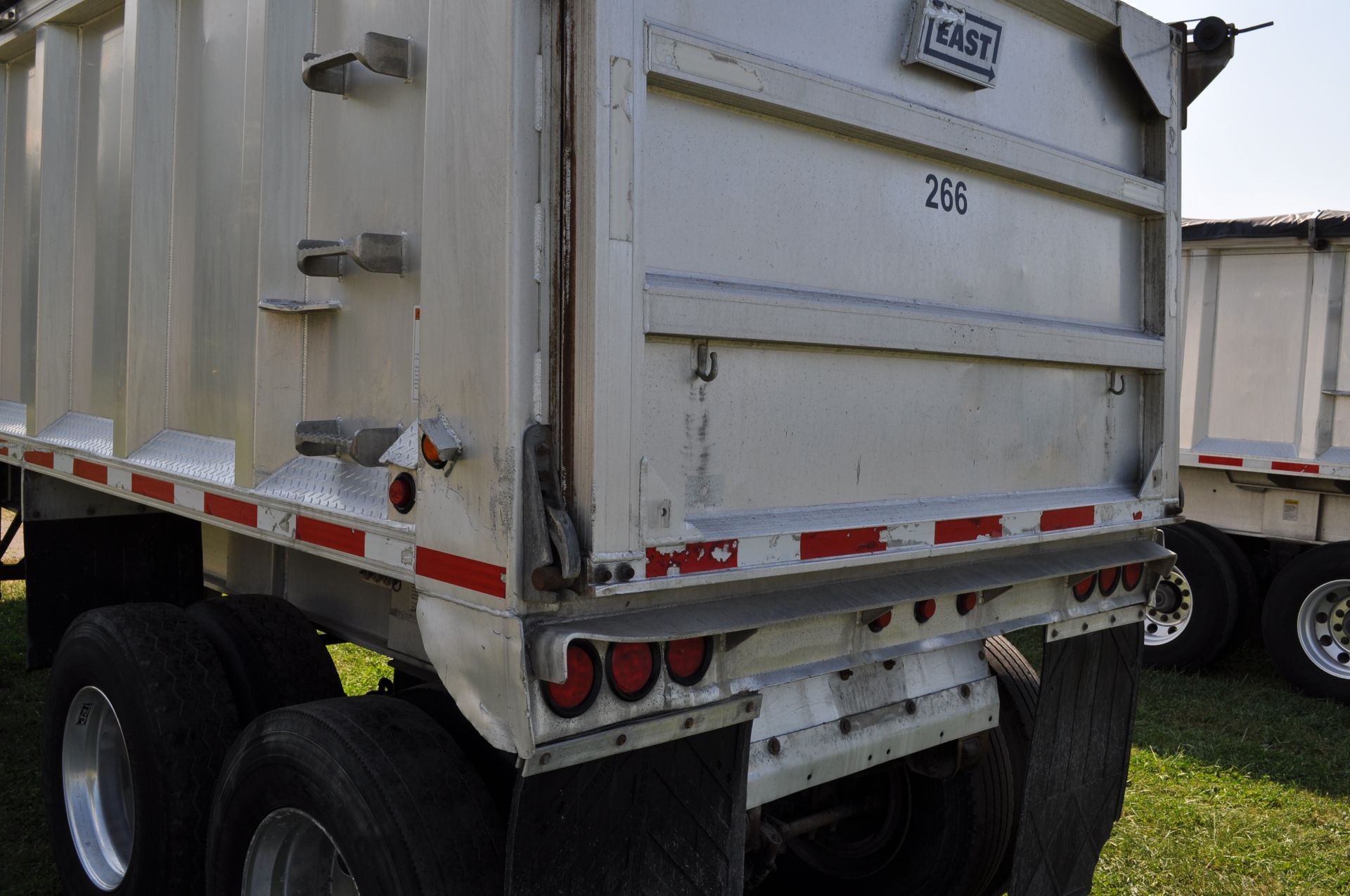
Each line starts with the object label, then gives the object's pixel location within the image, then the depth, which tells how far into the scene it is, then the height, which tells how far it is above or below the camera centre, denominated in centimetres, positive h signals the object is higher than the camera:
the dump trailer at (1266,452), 671 -36
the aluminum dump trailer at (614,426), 202 -13
